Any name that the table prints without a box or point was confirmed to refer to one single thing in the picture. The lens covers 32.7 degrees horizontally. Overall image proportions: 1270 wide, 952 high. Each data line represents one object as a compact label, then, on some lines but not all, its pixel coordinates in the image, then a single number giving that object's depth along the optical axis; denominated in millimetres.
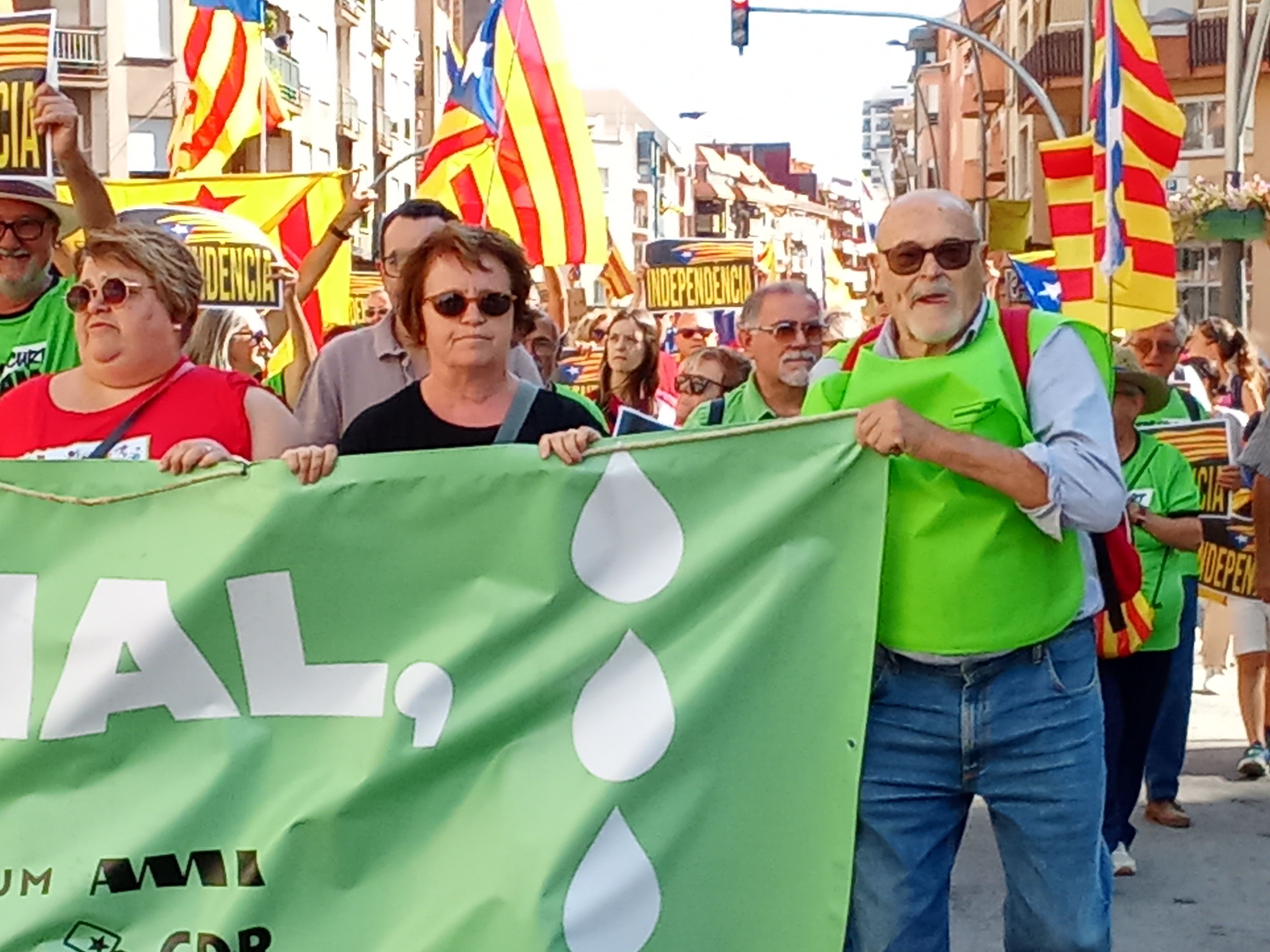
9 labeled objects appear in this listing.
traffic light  26609
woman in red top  4160
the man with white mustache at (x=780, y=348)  6008
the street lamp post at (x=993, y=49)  24484
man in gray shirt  5137
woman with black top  4254
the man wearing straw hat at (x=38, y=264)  4957
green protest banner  3836
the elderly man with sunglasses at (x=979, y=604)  3818
